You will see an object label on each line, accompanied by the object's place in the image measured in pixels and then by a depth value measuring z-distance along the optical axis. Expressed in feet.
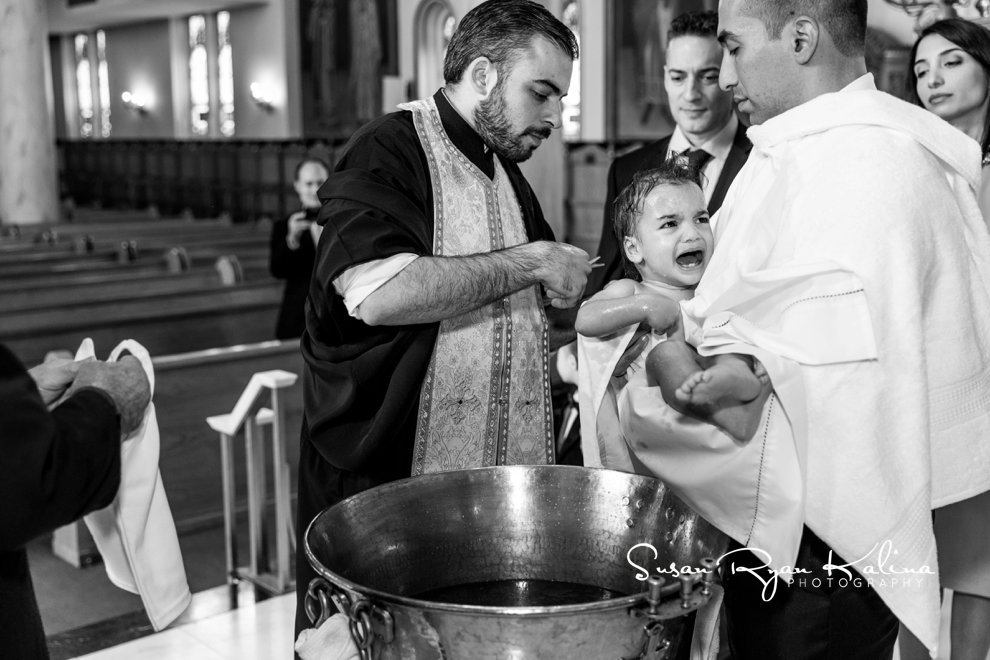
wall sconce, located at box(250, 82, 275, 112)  54.85
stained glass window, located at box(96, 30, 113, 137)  70.28
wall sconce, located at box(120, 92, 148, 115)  66.44
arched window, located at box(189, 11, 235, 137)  58.65
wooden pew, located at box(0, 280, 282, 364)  17.07
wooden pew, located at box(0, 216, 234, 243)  31.67
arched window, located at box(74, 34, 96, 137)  72.54
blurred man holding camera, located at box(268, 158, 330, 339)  16.03
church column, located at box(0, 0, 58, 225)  40.27
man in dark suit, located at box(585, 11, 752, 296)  10.21
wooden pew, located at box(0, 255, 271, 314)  18.85
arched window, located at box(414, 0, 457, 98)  47.67
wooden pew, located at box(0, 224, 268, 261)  27.09
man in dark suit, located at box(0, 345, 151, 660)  4.50
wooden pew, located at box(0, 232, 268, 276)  24.38
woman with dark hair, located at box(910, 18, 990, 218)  11.09
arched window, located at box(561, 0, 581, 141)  42.04
